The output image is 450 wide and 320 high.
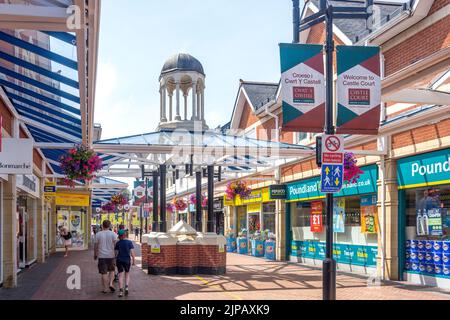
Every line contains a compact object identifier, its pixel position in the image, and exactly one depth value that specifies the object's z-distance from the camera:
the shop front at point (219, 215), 35.44
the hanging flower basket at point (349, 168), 14.37
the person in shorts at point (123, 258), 12.59
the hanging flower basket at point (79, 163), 14.10
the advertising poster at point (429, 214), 13.92
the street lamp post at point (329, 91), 8.38
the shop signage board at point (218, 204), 35.31
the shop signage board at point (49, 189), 23.20
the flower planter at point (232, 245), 29.61
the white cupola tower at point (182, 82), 26.42
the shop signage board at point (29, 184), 15.59
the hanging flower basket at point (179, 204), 38.28
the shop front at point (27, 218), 17.26
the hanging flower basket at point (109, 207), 44.23
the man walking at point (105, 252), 13.08
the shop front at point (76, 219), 32.69
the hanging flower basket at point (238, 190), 25.66
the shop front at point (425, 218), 13.57
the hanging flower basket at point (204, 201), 38.16
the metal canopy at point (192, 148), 17.02
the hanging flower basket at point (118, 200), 39.06
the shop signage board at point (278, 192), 23.39
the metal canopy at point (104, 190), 35.84
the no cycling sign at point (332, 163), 8.67
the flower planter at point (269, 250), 24.16
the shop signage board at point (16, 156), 11.17
